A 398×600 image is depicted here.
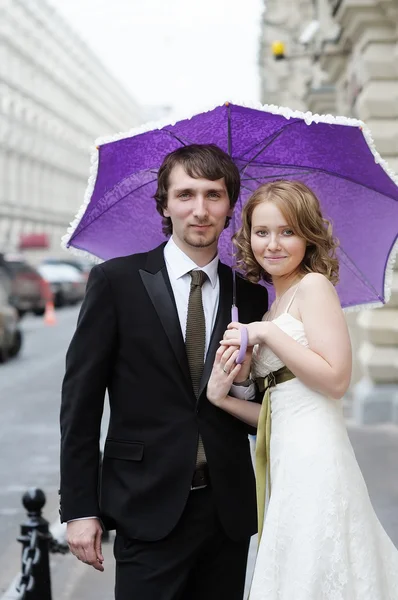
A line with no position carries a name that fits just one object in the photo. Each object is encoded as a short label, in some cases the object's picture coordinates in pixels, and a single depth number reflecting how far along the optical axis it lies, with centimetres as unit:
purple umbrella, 277
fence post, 410
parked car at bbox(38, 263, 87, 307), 3281
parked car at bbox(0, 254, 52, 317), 2711
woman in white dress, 244
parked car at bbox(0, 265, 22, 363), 1611
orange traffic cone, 2506
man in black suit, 259
